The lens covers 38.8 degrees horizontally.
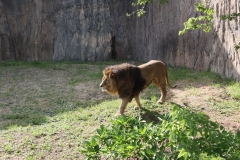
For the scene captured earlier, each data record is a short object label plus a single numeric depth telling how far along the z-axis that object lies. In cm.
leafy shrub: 306
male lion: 548
